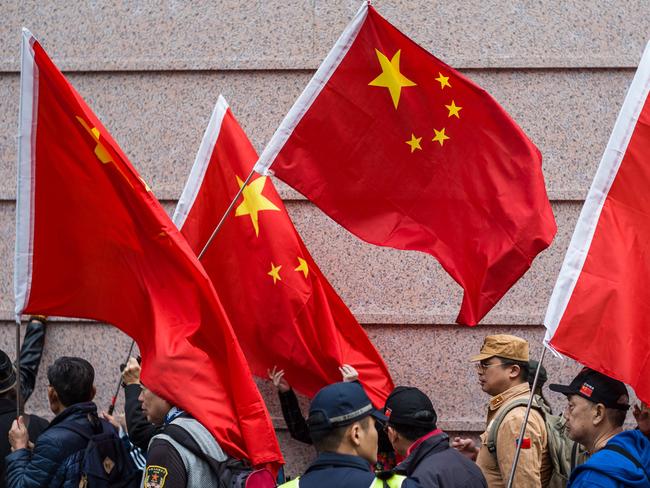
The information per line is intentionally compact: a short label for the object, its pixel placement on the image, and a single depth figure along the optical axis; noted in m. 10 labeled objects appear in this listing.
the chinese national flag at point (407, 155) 5.26
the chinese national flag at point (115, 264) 4.82
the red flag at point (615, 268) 4.31
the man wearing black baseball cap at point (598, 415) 4.52
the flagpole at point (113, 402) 6.39
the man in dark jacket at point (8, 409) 5.47
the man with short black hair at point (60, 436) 4.98
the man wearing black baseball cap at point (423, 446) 4.31
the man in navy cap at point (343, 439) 3.73
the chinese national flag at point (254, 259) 6.19
